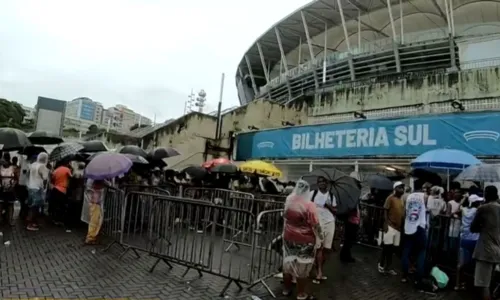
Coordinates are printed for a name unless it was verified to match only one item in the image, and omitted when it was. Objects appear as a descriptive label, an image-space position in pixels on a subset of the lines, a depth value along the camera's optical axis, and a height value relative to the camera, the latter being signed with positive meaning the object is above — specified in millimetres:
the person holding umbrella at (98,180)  7836 -193
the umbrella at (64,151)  10094 +431
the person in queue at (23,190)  10328 -668
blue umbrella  8688 +810
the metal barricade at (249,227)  6944 -694
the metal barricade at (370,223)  9823 -786
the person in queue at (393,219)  7125 -463
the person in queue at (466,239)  6543 -652
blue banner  12500 +2043
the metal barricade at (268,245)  5871 -943
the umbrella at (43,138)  11555 +806
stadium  13953 +5473
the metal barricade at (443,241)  7219 -800
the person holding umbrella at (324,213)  6578 -411
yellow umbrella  13820 +503
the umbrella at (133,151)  11431 +647
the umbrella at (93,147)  11242 +652
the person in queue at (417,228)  6480 -535
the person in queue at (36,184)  8992 -415
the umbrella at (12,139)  9141 +567
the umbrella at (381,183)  9633 +226
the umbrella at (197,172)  12539 +173
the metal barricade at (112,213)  7844 -840
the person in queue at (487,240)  5597 -550
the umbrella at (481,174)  7355 +496
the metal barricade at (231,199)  7281 -487
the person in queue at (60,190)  9352 -545
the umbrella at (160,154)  12109 +653
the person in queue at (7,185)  9094 -491
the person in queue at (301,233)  5059 -595
